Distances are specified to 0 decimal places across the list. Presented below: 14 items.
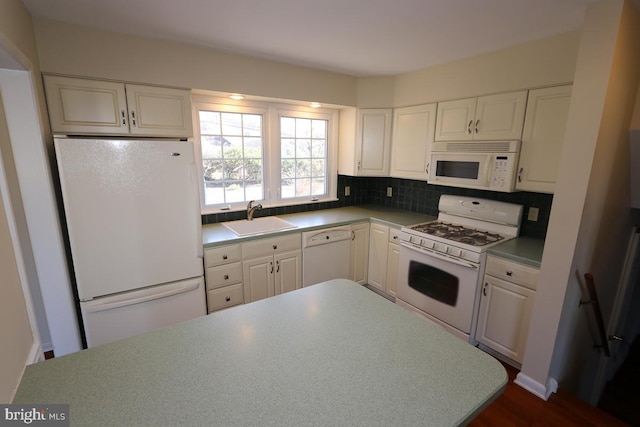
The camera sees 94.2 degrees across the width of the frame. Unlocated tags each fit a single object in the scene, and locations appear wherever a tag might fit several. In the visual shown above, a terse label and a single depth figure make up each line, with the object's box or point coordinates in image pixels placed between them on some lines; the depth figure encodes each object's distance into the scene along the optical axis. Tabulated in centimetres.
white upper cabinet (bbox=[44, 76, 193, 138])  189
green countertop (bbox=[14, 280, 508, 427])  79
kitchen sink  282
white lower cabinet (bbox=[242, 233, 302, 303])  254
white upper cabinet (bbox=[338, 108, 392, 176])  323
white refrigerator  178
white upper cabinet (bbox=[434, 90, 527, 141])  229
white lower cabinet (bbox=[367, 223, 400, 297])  298
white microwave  232
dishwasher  287
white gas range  232
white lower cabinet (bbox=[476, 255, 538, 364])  207
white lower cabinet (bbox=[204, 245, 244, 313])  235
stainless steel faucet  294
